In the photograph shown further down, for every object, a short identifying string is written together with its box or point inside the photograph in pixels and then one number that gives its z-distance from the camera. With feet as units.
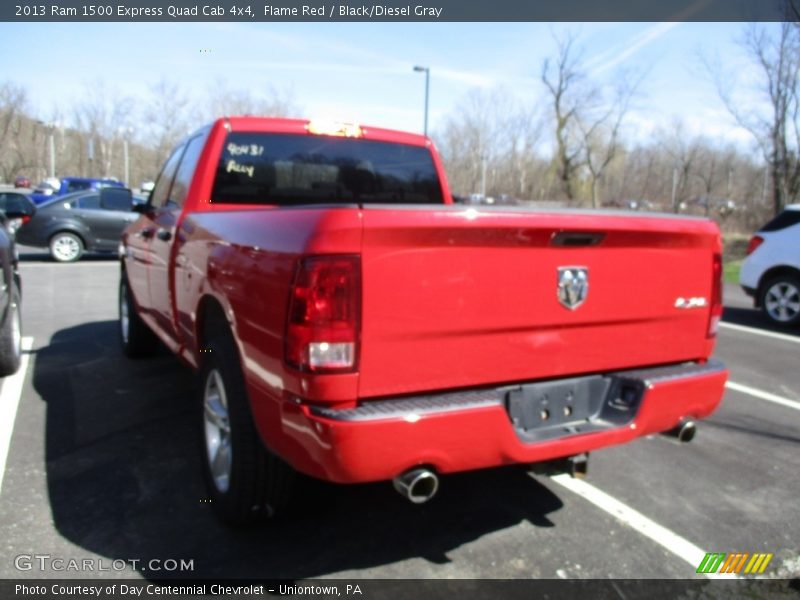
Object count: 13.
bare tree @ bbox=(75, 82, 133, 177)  184.85
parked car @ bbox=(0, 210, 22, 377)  16.17
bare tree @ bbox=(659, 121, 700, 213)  117.50
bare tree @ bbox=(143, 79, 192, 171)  153.58
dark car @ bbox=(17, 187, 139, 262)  44.45
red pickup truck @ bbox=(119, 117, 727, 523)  7.18
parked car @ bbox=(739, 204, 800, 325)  27.45
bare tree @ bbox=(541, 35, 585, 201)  137.49
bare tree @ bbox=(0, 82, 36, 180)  141.95
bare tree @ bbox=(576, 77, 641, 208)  129.18
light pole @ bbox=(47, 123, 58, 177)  164.86
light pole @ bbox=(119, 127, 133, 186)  188.07
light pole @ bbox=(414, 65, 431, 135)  93.15
